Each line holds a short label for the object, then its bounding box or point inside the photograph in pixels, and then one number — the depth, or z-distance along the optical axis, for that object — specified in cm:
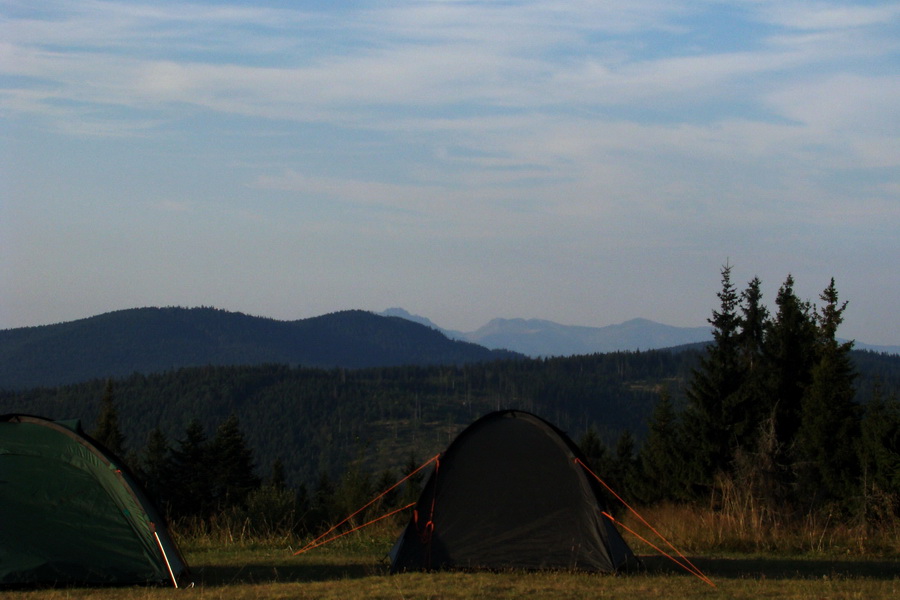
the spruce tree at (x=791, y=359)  4403
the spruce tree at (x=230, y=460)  5419
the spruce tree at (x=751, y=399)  4381
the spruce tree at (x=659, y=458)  4997
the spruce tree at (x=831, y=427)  3844
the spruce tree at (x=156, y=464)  5556
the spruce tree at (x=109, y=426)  6606
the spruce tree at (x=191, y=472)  5419
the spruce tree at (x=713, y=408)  4472
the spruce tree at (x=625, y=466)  6009
